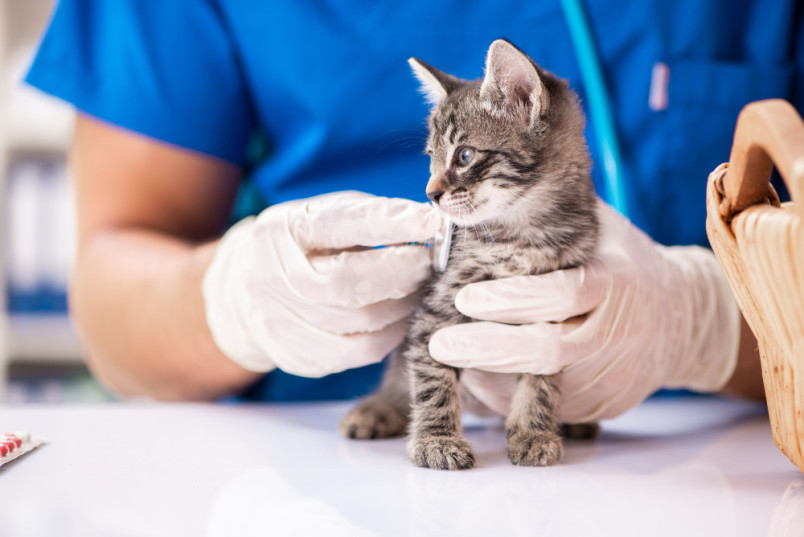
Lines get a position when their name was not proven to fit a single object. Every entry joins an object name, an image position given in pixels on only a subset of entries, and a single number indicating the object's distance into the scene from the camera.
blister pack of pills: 0.53
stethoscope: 0.64
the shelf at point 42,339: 1.36
